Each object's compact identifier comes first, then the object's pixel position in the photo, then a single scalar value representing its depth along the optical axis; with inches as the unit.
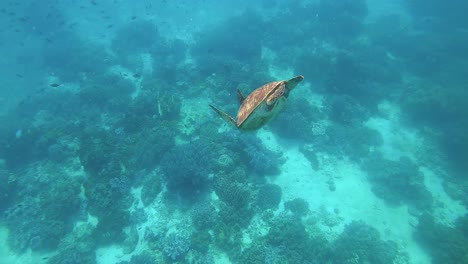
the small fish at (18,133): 661.1
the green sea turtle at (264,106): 95.9
